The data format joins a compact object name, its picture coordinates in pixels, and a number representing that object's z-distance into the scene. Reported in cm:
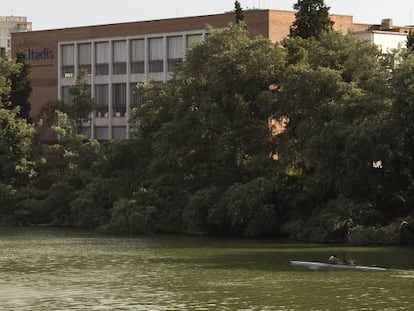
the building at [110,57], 11231
